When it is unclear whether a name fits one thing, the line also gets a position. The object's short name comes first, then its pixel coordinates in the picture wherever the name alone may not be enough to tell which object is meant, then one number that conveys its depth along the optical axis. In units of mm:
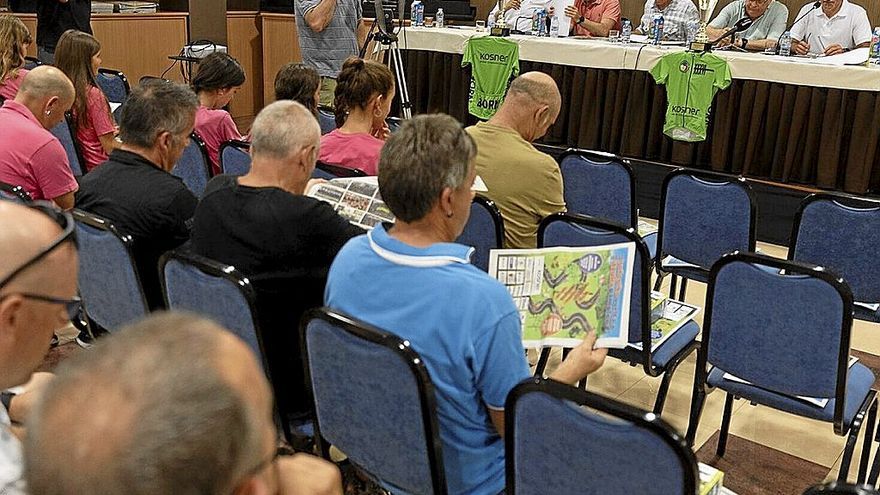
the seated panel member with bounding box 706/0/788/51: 6516
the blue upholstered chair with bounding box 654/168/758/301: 3254
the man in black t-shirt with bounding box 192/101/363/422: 2176
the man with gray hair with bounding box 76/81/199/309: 2533
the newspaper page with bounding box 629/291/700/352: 2812
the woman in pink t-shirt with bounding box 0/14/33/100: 4387
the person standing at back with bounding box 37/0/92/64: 6074
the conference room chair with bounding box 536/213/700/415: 2520
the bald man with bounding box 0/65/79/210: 3209
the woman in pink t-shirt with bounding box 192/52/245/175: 4129
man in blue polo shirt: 1697
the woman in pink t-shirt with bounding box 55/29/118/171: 4191
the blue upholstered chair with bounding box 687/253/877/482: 2242
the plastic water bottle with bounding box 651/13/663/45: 5934
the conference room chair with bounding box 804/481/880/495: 1199
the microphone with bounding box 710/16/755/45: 5426
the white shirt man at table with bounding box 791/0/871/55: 6086
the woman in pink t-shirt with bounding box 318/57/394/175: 3367
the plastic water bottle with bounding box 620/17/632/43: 6193
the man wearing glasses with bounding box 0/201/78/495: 1090
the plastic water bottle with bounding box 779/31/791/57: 5602
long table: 5074
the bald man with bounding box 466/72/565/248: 2998
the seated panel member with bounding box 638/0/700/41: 6730
